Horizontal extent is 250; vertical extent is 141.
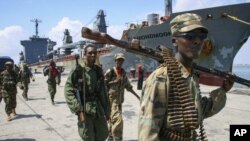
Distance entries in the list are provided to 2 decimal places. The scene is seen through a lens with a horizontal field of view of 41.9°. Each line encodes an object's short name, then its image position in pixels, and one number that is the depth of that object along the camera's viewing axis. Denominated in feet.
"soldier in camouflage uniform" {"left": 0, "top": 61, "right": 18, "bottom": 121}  31.19
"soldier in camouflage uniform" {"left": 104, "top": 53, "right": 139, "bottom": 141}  20.72
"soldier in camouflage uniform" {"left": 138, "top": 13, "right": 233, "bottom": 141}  7.07
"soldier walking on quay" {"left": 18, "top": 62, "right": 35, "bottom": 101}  44.57
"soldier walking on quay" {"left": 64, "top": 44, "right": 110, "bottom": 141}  15.06
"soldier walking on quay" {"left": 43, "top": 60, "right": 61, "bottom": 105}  39.96
